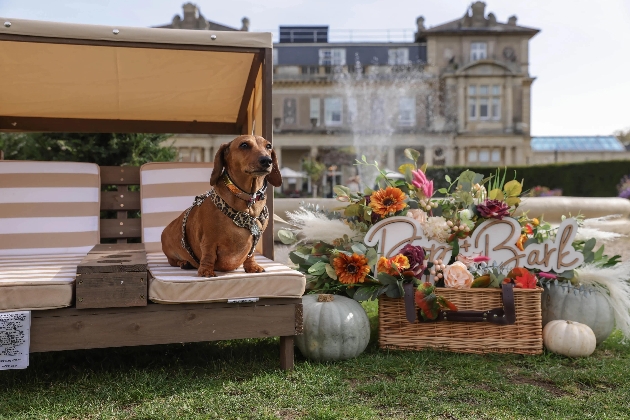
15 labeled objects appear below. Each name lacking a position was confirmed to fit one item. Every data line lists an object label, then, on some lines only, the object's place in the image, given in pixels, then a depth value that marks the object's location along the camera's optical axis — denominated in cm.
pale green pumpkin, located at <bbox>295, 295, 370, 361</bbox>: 308
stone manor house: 3388
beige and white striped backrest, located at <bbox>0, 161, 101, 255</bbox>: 409
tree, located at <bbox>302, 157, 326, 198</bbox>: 2960
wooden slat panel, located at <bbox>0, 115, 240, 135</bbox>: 499
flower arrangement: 331
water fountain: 3384
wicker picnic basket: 328
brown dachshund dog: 269
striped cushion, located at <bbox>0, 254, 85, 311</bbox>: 249
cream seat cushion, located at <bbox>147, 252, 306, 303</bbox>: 268
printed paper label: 246
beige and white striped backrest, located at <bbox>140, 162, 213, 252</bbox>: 436
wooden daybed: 265
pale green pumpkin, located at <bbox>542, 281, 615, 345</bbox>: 346
